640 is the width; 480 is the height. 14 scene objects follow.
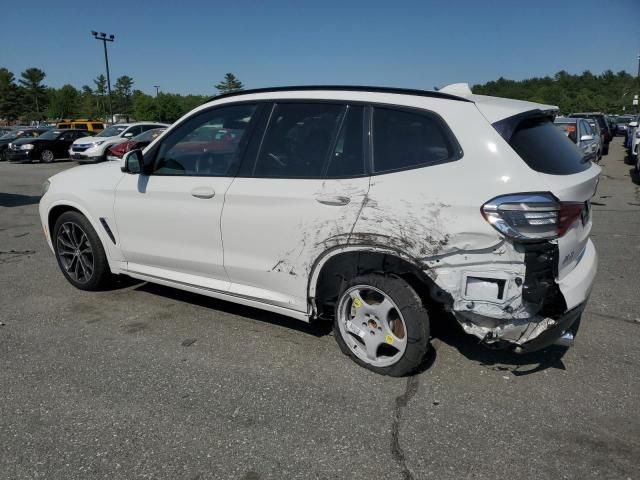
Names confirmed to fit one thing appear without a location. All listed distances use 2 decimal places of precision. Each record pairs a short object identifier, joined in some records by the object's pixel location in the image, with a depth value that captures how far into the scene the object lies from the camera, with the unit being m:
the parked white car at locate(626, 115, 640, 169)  16.44
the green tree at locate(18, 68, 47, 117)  96.62
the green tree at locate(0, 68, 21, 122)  89.38
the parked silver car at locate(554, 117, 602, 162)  14.13
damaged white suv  2.89
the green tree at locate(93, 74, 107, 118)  105.52
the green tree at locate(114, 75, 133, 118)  111.83
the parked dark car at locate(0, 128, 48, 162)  25.21
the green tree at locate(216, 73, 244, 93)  106.06
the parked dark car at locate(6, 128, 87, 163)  22.66
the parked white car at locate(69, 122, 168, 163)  20.67
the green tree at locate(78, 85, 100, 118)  98.12
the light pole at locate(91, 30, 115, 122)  43.97
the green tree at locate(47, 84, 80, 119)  101.69
